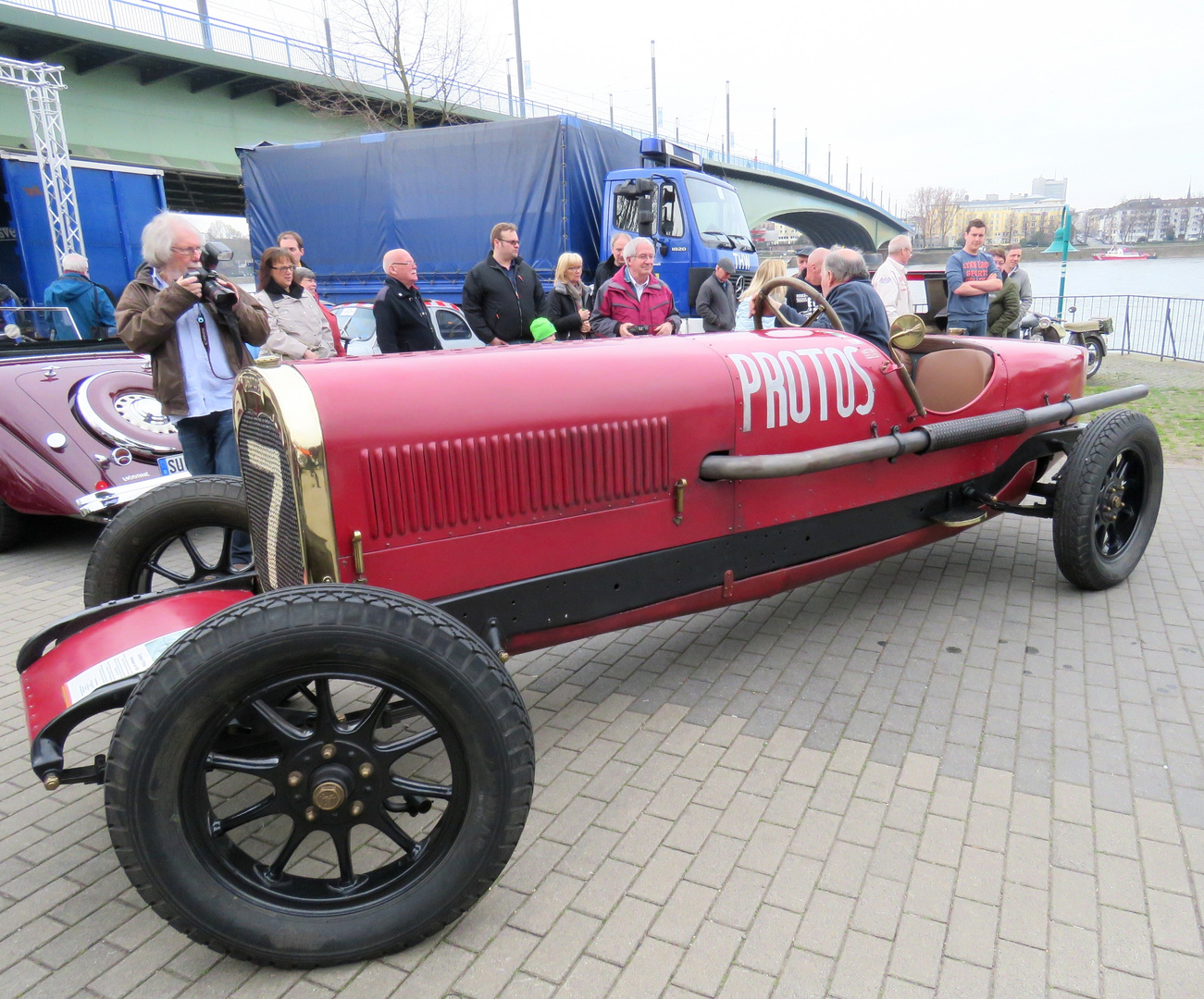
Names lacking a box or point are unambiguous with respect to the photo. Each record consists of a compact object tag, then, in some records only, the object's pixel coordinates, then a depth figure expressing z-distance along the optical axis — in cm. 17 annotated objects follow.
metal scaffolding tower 1153
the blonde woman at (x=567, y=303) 681
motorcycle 1135
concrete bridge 1623
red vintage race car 178
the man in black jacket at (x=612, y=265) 778
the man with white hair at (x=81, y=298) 840
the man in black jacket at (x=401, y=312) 554
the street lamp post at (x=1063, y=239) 1361
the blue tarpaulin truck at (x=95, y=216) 1317
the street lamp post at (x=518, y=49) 2810
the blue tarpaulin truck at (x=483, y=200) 1020
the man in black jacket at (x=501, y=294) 605
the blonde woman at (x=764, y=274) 527
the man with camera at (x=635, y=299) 591
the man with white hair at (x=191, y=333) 358
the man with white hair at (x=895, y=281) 695
